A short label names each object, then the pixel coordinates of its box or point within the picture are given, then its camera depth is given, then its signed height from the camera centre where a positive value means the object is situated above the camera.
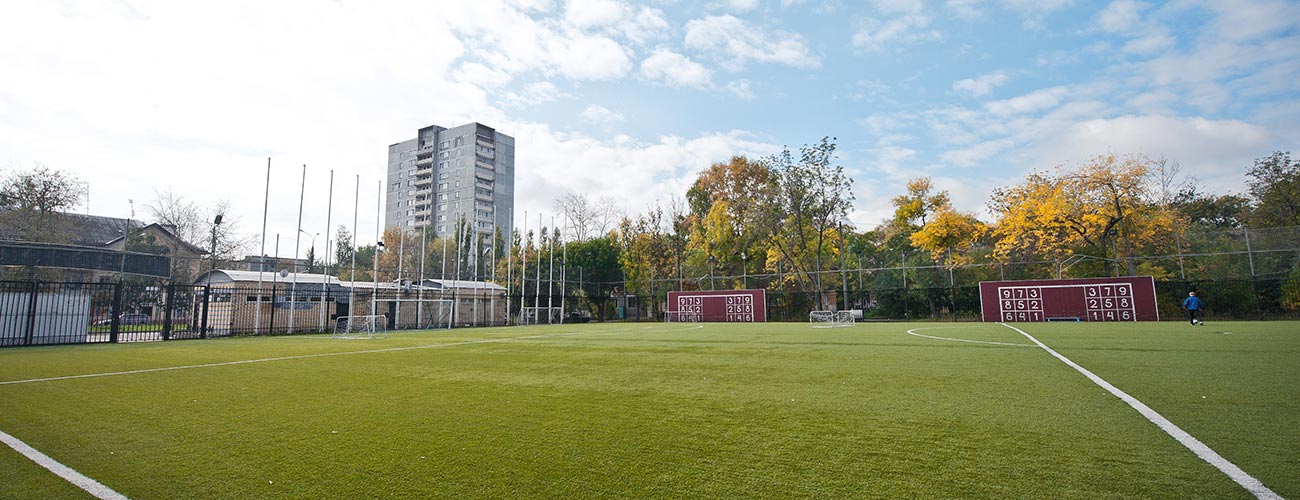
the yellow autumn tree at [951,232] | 32.59 +3.94
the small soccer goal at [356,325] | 25.26 -0.95
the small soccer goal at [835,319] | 23.11 -0.84
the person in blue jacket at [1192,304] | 17.39 -0.24
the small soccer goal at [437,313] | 30.54 -0.49
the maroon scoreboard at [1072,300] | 23.36 -0.08
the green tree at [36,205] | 25.23 +4.88
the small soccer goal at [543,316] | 35.00 -0.84
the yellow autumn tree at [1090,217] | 27.31 +4.07
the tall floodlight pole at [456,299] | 31.14 +0.30
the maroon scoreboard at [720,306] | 32.91 -0.28
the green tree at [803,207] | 36.84 +6.20
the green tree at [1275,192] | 29.83 +5.71
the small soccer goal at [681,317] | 34.28 -0.95
